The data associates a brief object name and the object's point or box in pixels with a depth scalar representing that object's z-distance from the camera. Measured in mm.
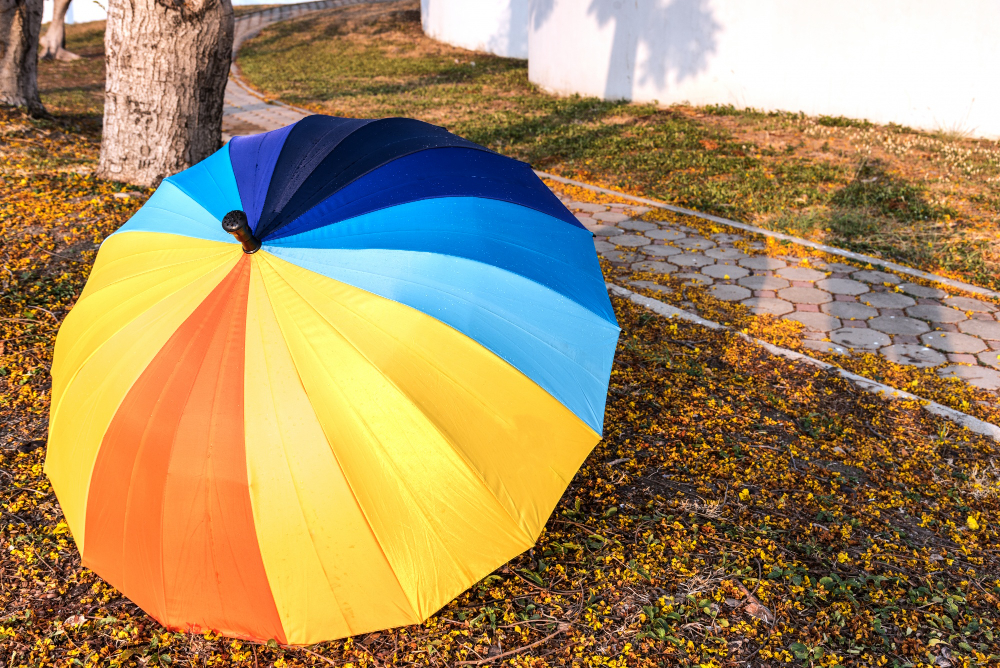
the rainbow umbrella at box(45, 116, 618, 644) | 2020
